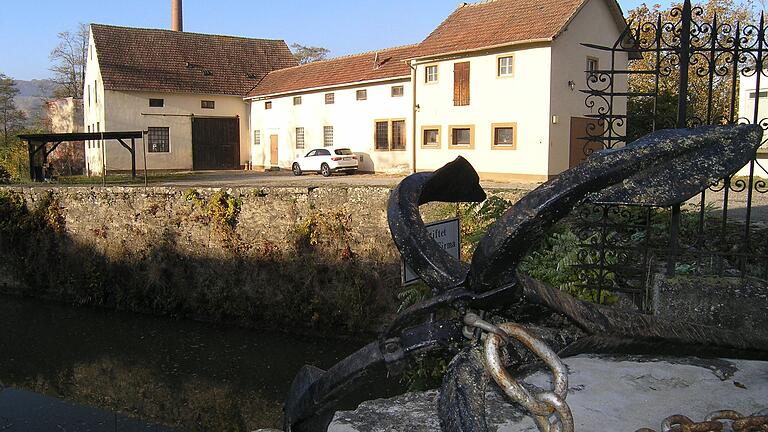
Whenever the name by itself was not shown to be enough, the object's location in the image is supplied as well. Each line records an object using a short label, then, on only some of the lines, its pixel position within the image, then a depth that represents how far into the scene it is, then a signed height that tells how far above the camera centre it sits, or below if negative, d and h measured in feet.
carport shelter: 66.49 +1.93
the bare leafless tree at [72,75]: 156.56 +19.82
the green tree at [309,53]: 178.09 +28.52
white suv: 85.35 -0.52
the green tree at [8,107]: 156.35 +12.06
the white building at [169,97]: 98.89 +9.52
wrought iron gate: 16.37 -2.31
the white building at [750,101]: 61.52 +5.66
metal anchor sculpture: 5.34 -1.15
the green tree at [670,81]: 17.58 +6.54
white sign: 17.44 -2.16
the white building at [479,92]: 68.54 +7.76
